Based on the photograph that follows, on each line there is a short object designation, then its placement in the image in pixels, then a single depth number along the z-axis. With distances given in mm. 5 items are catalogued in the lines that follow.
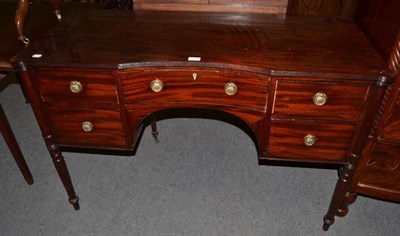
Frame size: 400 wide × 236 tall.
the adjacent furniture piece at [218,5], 1824
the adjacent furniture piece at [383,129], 1377
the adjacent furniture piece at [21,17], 1616
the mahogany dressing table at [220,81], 1387
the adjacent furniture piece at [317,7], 2832
